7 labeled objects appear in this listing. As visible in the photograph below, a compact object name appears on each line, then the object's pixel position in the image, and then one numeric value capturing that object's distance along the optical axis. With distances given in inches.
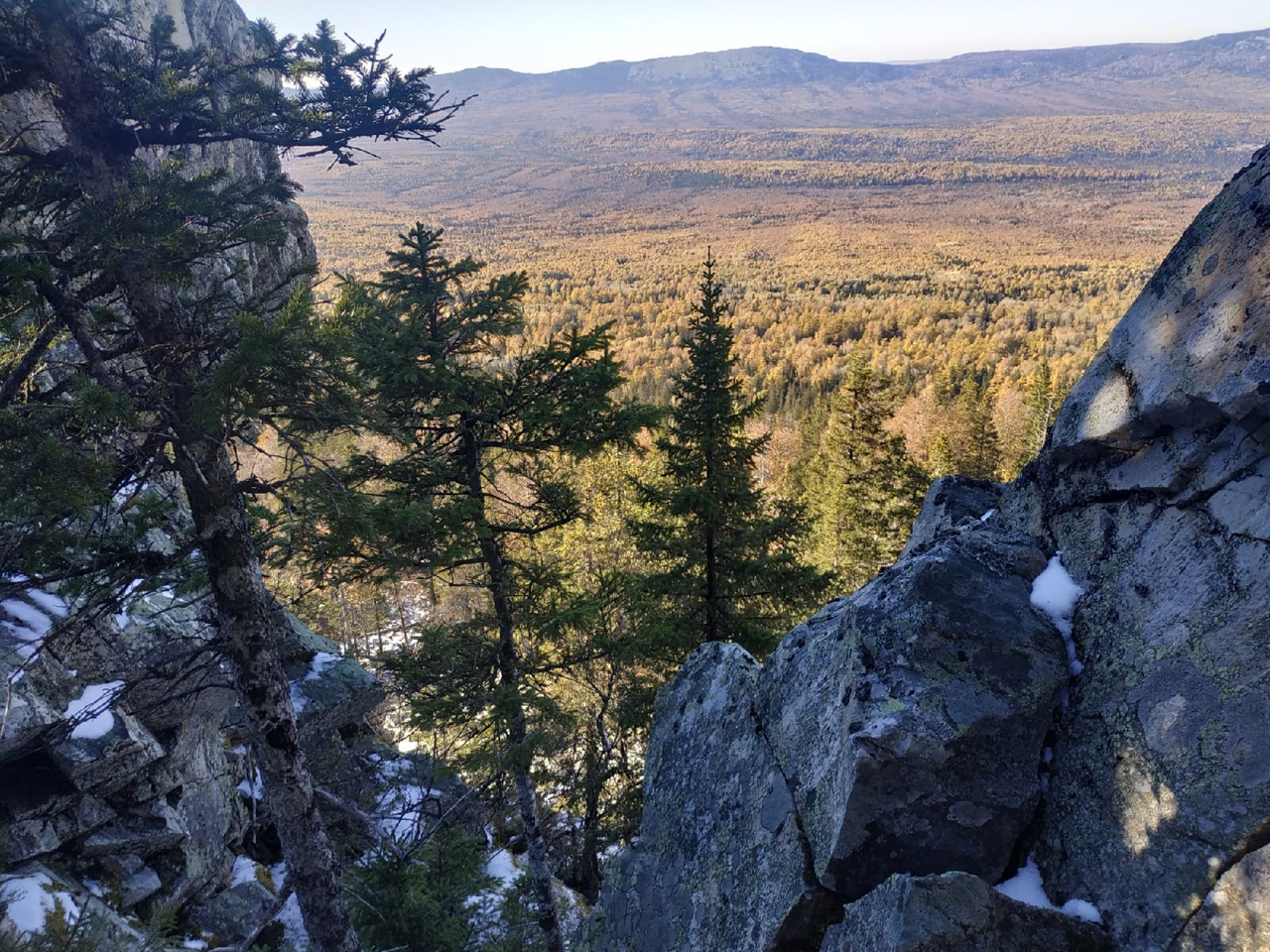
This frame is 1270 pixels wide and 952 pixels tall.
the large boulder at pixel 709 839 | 184.9
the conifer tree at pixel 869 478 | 701.3
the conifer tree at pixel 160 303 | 172.4
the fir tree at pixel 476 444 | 312.7
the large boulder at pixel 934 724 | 163.2
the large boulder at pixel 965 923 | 137.5
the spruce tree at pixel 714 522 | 425.4
